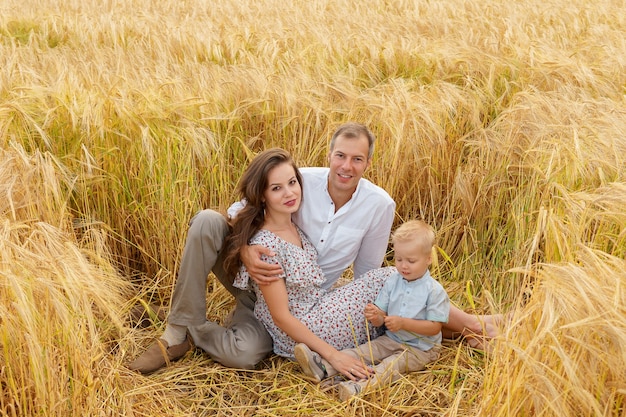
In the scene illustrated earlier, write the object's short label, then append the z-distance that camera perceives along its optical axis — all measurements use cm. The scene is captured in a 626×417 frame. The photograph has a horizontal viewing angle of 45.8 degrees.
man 282
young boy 264
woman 275
